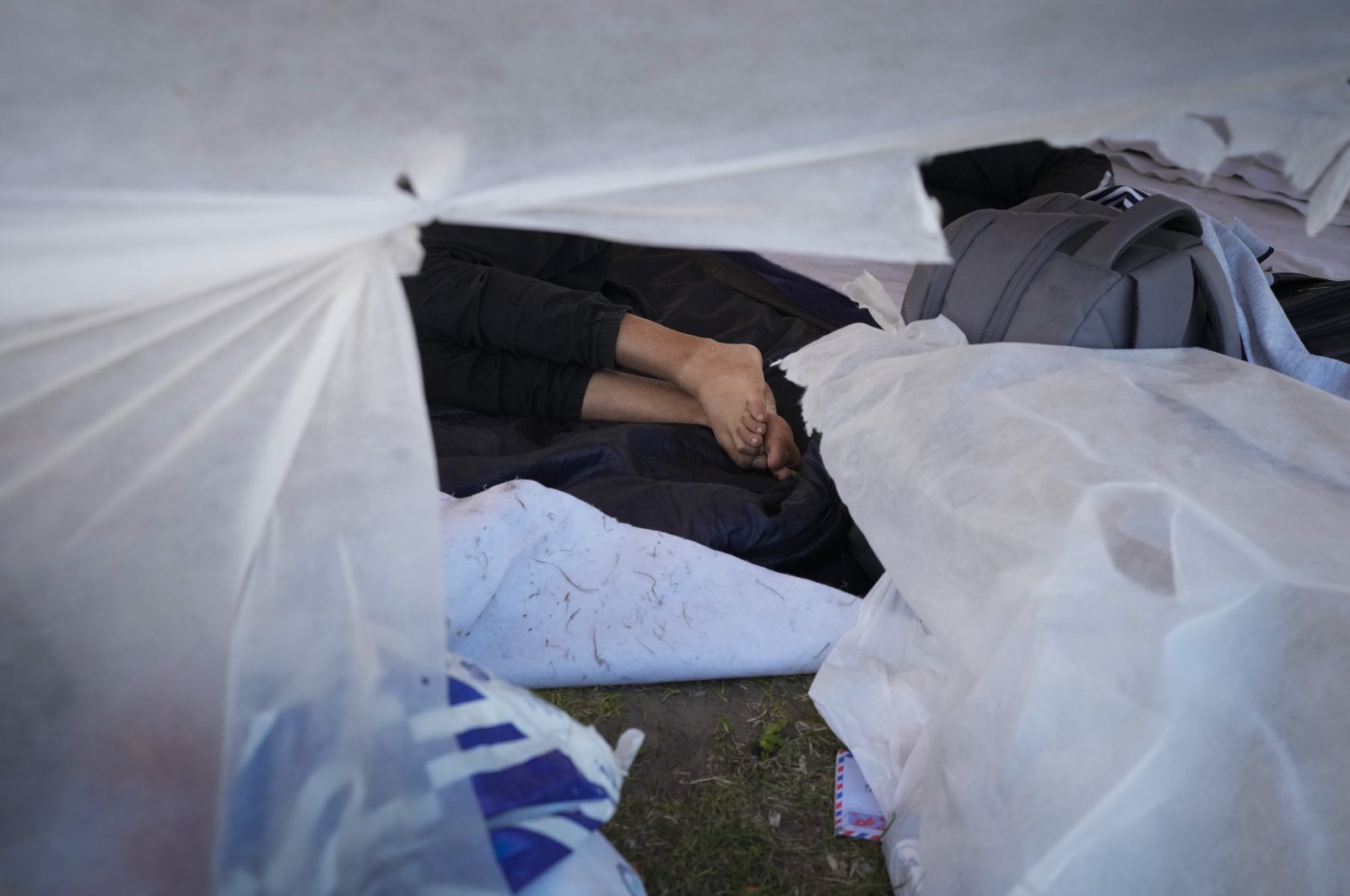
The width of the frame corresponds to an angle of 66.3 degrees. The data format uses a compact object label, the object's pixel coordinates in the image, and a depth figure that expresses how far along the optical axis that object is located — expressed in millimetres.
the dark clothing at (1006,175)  2043
